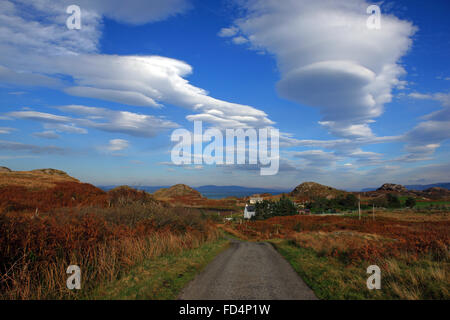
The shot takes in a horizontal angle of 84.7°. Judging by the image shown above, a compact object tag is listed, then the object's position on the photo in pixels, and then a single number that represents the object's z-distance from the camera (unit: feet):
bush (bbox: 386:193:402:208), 290.35
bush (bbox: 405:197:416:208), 275.08
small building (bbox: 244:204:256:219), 240.98
